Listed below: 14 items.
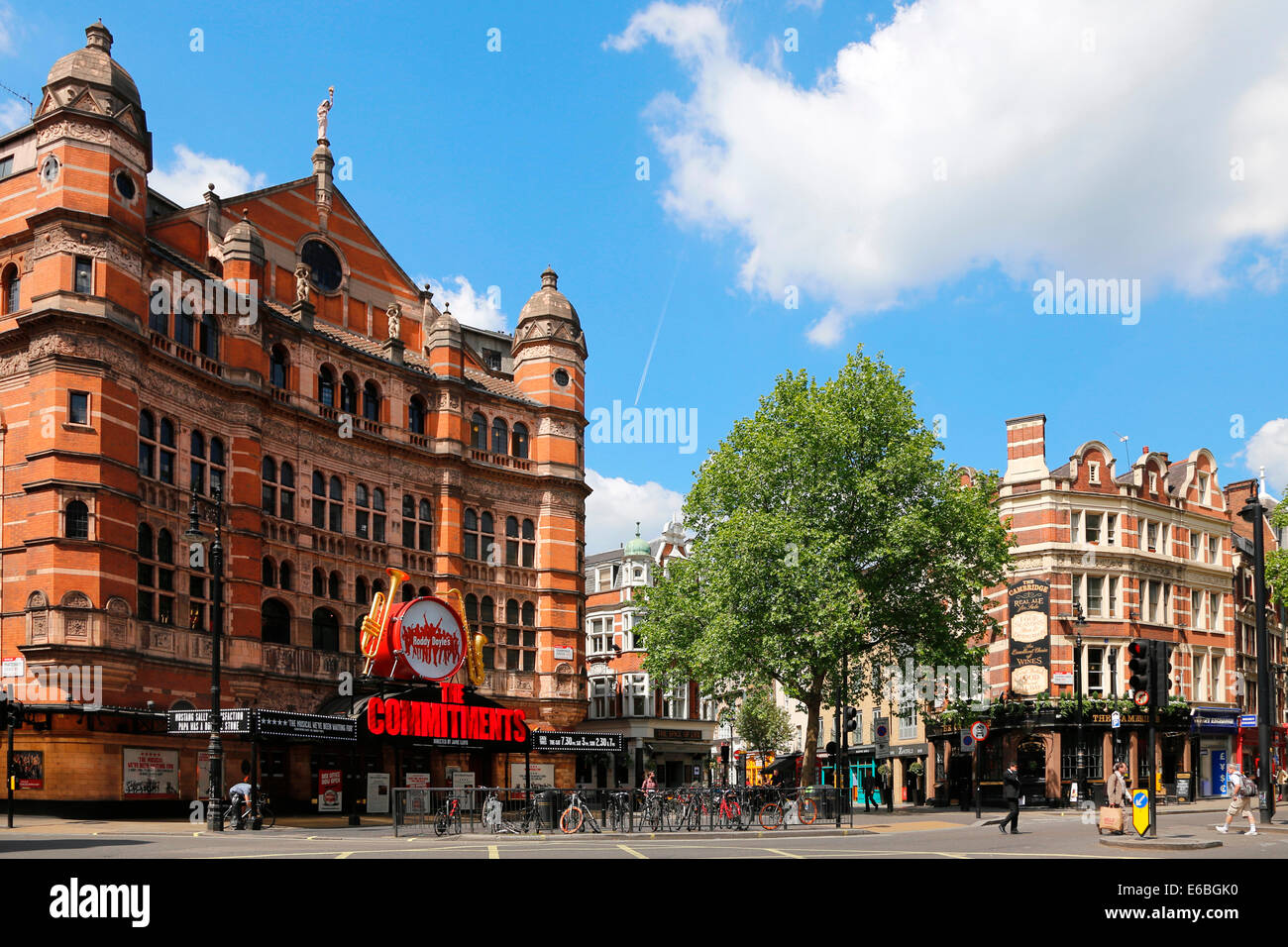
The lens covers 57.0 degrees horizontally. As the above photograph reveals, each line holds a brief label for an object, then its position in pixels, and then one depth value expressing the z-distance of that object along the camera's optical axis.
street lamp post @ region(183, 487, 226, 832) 29.66
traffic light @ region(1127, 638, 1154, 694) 23.19
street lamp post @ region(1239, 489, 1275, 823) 29.45
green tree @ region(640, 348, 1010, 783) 40.41
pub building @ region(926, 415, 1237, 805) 52.38
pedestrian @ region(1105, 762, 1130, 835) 26.09
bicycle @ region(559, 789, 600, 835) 29.44
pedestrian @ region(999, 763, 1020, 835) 29.73
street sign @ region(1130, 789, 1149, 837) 23.09
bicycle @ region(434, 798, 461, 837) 28.61
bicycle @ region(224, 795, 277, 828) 31.00
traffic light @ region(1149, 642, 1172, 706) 23.89
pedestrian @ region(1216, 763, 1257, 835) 29.19
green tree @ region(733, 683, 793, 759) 77.88
